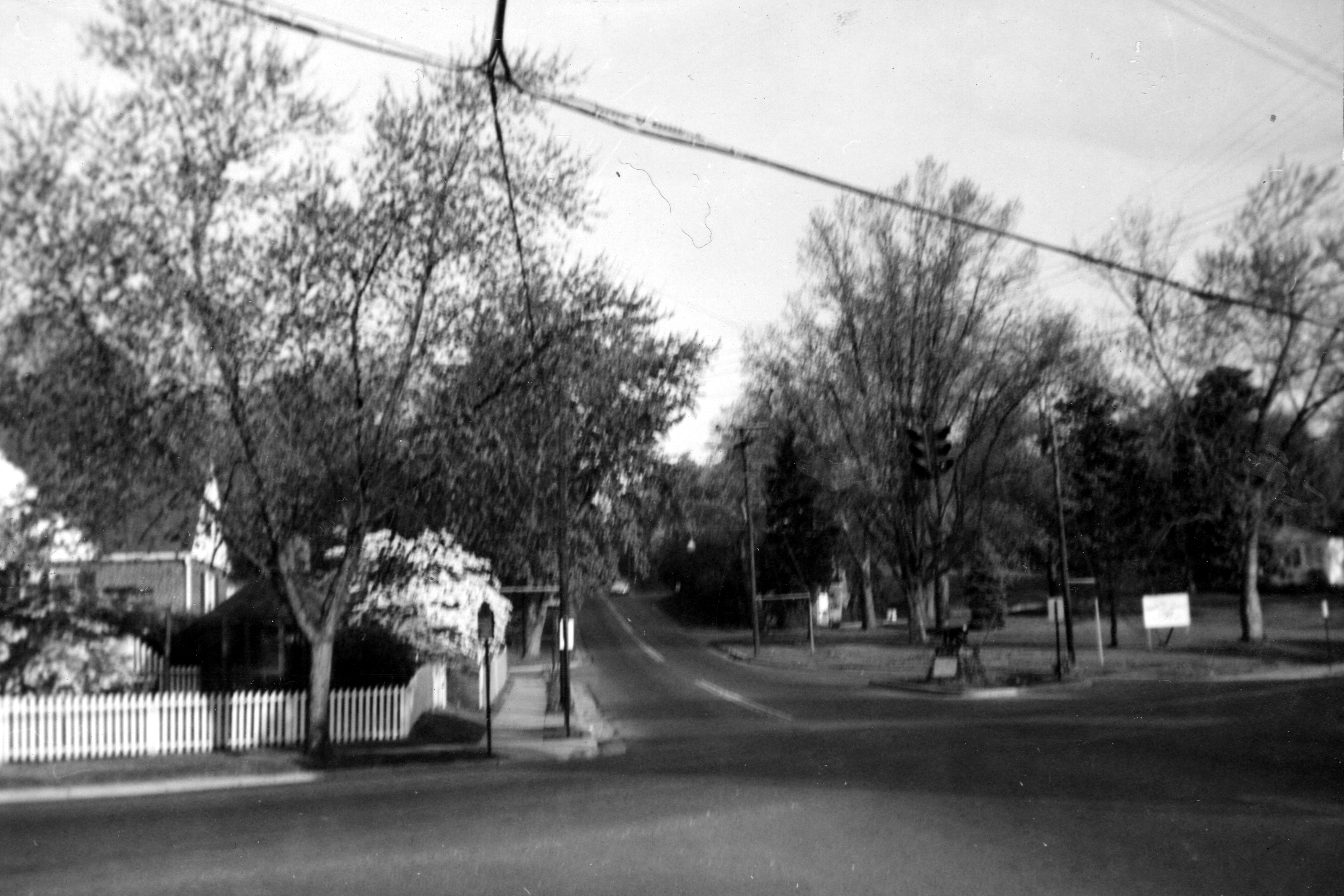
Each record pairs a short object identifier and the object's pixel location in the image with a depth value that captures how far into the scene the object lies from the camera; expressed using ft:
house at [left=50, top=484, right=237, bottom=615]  65.67
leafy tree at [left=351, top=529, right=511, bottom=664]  70.03
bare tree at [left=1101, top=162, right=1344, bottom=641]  58.08
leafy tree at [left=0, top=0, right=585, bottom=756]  54.95
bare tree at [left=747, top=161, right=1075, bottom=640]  136.15
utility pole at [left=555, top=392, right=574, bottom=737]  73.26
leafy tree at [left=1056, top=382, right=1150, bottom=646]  87.51
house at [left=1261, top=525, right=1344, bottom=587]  80.53
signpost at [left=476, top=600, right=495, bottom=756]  69.21
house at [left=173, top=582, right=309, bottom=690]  88.94
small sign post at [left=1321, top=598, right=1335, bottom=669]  89.76
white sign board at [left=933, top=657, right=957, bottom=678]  114.73
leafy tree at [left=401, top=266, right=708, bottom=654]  64.39
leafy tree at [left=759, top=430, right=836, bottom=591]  214.48
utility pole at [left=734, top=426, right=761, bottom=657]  173.17
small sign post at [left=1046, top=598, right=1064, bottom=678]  114.62
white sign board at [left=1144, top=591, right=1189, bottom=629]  89.86
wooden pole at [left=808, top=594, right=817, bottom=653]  173.11
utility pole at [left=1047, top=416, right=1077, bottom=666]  109.19
